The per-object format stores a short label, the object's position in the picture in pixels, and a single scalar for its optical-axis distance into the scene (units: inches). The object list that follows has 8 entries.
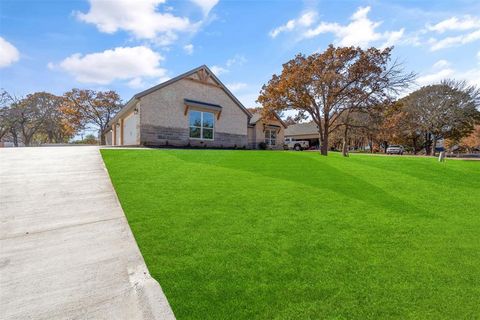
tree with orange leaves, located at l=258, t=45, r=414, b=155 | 693.7
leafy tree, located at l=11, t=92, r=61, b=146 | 1494.8
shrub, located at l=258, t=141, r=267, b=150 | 1063.0
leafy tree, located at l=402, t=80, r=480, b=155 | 1428.4
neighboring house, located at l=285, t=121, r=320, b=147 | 1926.7
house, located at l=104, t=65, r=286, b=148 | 700.0
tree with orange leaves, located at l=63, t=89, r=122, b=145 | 1480.1
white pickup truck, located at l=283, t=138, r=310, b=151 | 1453.0
